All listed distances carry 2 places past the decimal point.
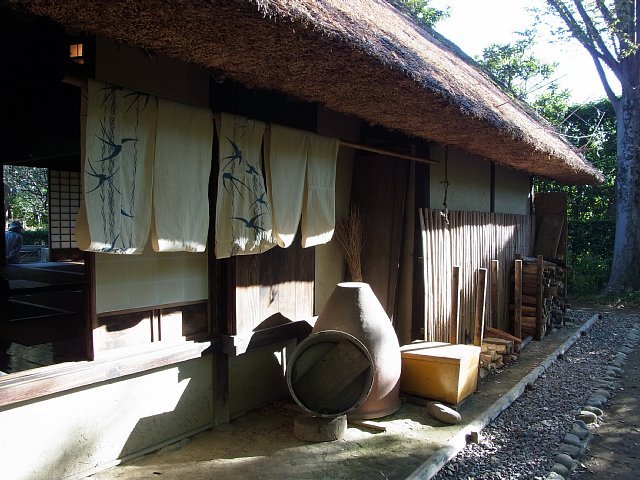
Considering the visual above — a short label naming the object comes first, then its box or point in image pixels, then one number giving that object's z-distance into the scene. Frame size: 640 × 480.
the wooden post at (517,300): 7.76
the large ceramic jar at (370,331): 4.42
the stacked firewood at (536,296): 8.08
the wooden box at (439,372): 4.79
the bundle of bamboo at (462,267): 5.84
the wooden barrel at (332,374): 4.23
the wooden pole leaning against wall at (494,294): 7.36
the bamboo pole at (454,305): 5.76
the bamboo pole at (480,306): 5.90
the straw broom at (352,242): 5.65
